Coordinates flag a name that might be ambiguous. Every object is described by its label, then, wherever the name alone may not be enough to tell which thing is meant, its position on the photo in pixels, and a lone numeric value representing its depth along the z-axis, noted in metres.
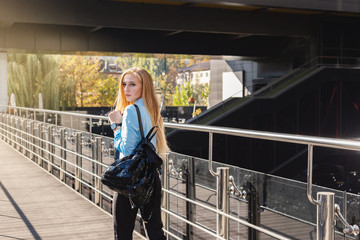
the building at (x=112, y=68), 121.88
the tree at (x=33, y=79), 42.29
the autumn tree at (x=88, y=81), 74.06
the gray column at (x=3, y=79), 32.84
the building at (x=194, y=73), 98.24
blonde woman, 3.65
